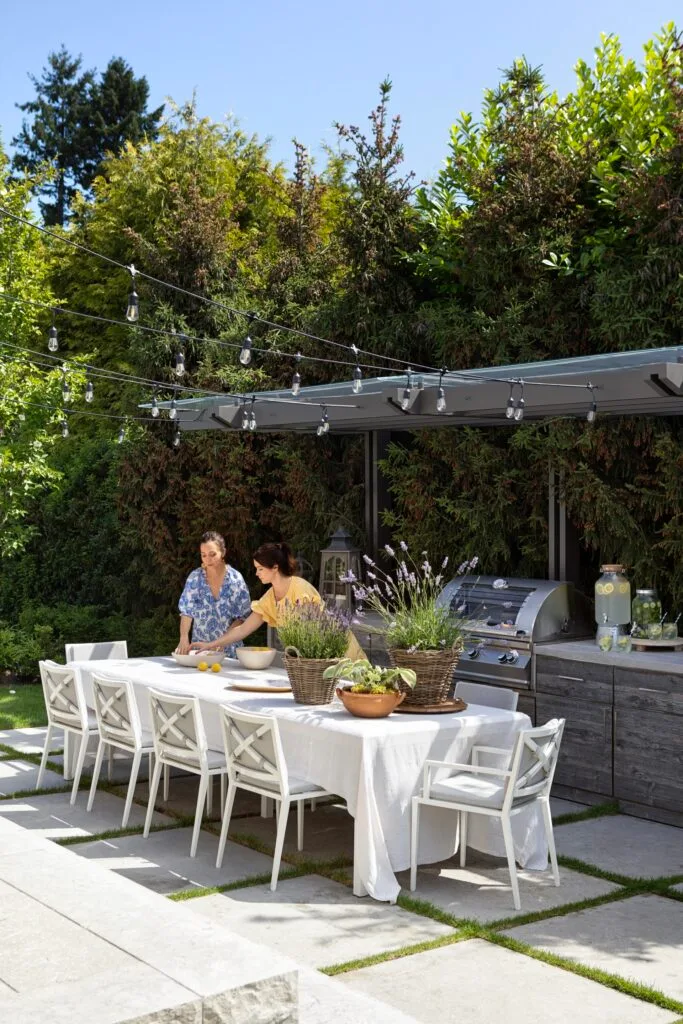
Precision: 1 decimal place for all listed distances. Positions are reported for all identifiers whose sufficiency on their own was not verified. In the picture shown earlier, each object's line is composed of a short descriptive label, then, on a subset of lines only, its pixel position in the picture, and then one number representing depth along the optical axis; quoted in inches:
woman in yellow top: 284.8
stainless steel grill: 299.3
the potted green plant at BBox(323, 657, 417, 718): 223.1
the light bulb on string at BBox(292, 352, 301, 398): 252.4
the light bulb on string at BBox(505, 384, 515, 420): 254.8
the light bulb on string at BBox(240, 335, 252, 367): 208.5
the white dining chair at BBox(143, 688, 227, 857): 239.0
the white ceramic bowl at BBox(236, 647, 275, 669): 286.8
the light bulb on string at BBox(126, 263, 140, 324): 175.3
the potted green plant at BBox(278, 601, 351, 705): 239.3
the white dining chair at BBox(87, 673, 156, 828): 260.1
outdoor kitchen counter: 263.7
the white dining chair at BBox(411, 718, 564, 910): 204.2
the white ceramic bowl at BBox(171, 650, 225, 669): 294.2
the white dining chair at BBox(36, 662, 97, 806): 278.5
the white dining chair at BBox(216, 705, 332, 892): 215.9
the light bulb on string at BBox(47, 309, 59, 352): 209.6
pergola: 252.8
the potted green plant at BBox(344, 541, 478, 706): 231.9
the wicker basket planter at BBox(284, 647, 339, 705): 238.5
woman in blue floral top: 319.6
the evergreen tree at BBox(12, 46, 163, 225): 1072.2
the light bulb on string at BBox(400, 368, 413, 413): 282.2
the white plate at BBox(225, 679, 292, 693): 259.1
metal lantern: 372.2
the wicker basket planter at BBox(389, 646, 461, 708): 231.3
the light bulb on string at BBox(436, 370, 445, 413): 259.4
